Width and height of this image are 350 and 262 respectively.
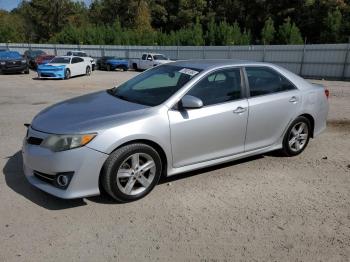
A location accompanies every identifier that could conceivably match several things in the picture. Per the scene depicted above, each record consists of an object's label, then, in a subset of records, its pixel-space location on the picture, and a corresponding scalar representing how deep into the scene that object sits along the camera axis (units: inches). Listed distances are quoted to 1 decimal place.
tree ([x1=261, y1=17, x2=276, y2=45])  1321.4
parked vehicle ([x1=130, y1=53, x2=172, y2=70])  1125.1
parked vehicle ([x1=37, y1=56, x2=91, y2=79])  800.9
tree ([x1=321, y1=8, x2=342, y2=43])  1236.5
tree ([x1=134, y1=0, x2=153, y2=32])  2284.7
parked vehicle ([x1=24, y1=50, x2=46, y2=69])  1136.6
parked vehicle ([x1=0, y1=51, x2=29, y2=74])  926.4
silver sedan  153.8
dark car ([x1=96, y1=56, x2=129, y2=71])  1173.7
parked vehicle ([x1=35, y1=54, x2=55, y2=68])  1058.8
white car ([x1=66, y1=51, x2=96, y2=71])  1128.6
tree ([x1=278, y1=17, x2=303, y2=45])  1209.4
